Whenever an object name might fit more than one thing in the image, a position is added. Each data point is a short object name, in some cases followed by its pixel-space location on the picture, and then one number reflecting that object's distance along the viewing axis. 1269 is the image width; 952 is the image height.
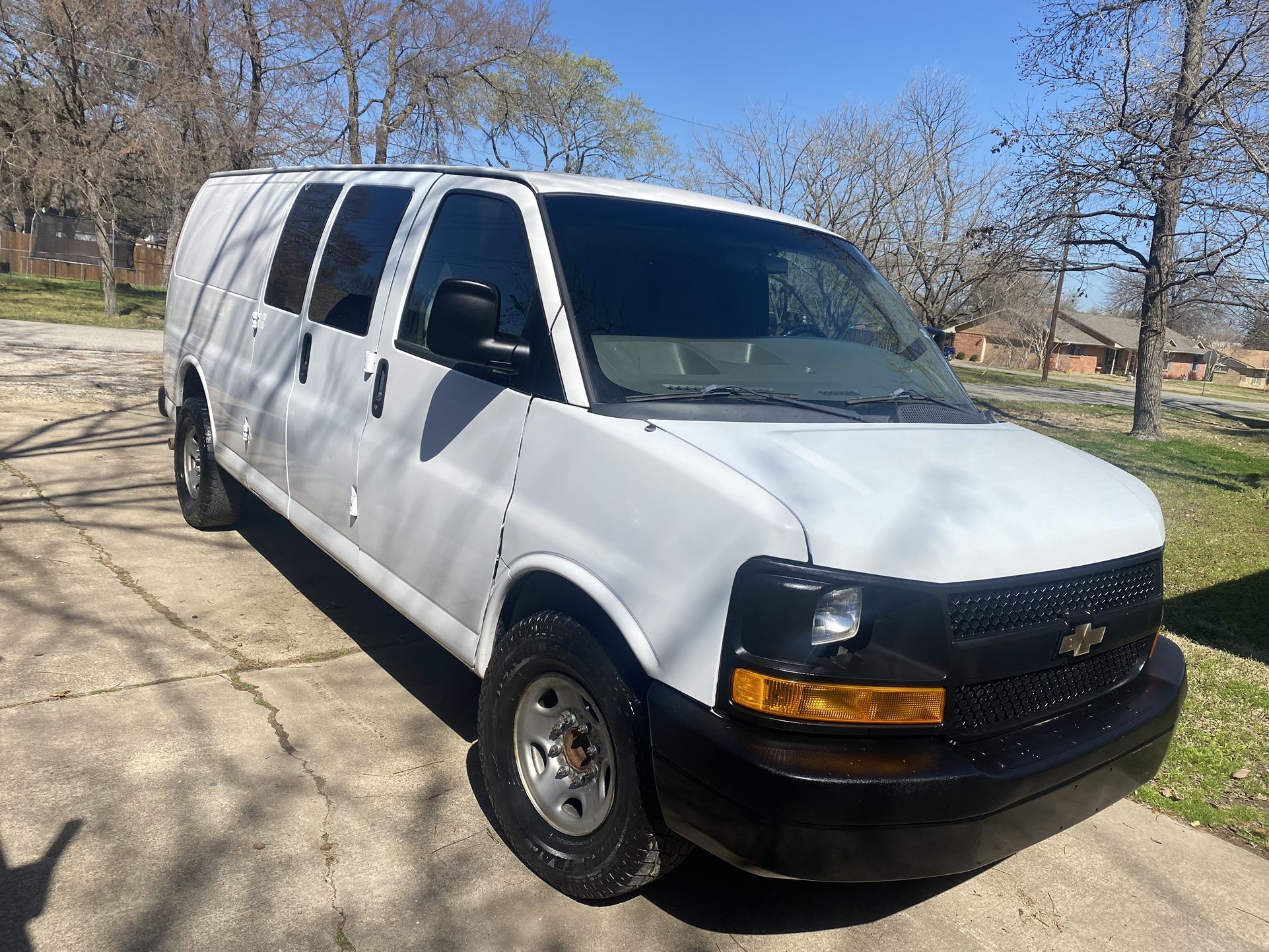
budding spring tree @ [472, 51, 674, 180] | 27.34
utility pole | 43.01
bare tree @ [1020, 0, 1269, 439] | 10.54
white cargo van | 2.37
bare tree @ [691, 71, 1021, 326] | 19.30
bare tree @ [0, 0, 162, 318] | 19.55
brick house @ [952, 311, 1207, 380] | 68.50
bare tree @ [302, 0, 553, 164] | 22.30
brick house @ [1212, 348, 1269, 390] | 86.38
